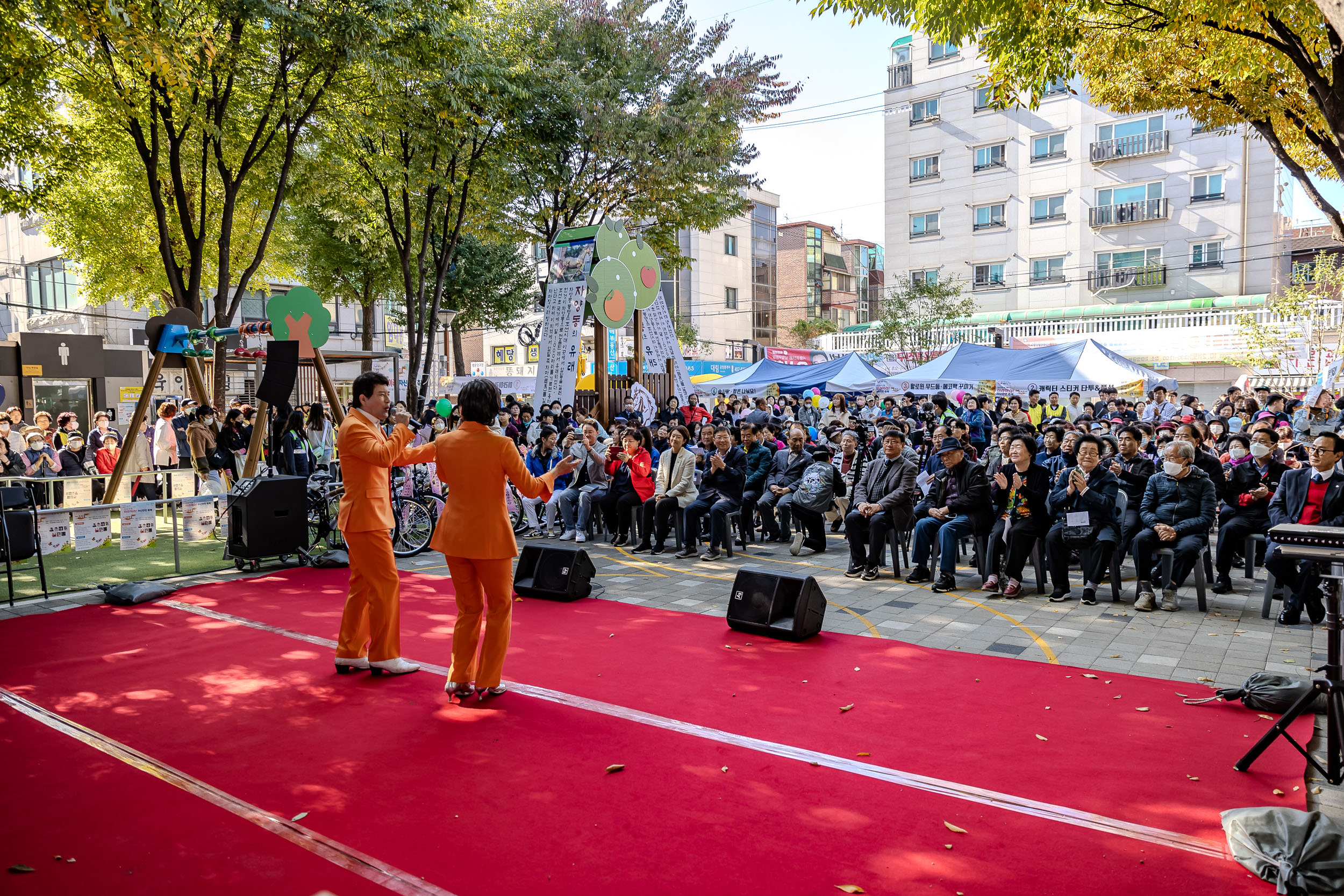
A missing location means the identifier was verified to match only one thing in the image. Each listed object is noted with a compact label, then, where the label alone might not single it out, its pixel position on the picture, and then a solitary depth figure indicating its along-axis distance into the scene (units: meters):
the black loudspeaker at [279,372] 7.31
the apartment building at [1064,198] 29.12
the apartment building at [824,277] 54.69
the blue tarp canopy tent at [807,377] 20.88
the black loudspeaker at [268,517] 8.59
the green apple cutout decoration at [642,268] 17.59
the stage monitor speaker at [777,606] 6.21
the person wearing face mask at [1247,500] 7.51
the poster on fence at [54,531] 7.88
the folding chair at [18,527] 7.37
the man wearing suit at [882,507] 8.44
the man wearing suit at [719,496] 9.83
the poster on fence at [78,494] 9.09
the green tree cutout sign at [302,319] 7.47
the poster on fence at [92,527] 8.16
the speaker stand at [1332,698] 3.66
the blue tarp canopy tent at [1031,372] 16.80
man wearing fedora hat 7.89
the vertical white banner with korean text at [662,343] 19.11
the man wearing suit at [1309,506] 6.43
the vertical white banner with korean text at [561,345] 17.11
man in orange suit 5.20
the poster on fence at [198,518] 9.16
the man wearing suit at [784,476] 10.09
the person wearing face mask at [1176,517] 7.03
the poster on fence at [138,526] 8.59
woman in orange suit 4.80
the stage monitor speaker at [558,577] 7.67
